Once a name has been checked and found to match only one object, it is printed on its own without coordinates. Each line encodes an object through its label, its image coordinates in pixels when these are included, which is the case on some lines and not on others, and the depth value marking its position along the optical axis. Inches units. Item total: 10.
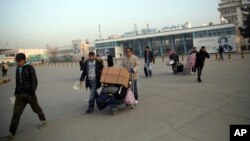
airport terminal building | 2298.2
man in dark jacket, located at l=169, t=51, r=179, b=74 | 677.9
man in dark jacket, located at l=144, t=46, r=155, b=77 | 645.9
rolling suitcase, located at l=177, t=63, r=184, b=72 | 665.6
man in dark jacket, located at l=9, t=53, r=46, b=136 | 258.2
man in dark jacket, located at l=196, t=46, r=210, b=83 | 488.8
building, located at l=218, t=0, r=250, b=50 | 3951.8
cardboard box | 302.2
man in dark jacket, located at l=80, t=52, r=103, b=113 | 319.0
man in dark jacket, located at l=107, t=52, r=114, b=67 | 716.0
